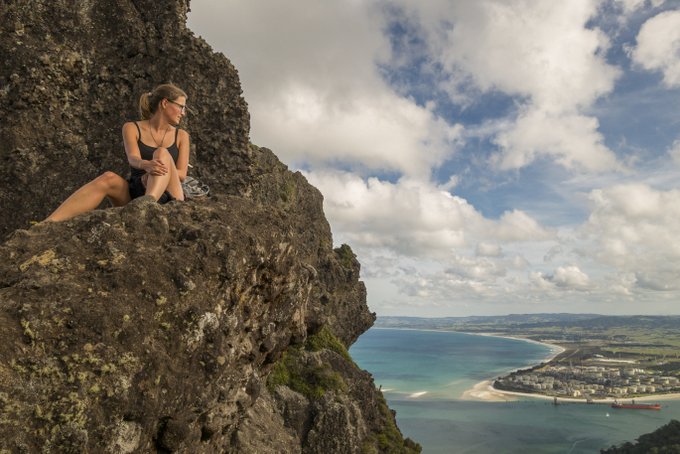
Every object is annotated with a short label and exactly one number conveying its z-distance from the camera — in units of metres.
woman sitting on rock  8.12
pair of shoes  9.53
